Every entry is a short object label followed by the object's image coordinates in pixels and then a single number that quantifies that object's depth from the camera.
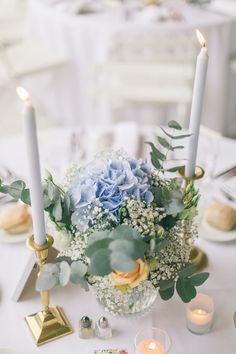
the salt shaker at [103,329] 1.06
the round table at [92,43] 2.97
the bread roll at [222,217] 1.34
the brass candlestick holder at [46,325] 1.06
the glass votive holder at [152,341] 0.99
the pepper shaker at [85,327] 1.06
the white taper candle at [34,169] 0.80
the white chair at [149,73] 2.98
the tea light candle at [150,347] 0.99
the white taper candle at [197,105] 1.02
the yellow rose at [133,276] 0.92
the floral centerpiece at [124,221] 0.92
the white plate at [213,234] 1.32
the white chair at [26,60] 3.28
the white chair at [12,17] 4.84
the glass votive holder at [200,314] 1.06
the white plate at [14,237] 1.33
